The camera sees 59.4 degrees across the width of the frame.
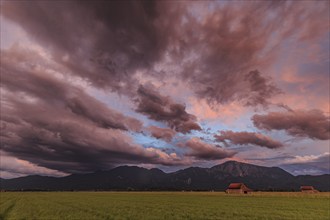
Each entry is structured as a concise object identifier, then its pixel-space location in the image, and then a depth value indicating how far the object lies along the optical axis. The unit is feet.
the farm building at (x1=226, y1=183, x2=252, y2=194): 425.11
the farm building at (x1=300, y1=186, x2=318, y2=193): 443.69
